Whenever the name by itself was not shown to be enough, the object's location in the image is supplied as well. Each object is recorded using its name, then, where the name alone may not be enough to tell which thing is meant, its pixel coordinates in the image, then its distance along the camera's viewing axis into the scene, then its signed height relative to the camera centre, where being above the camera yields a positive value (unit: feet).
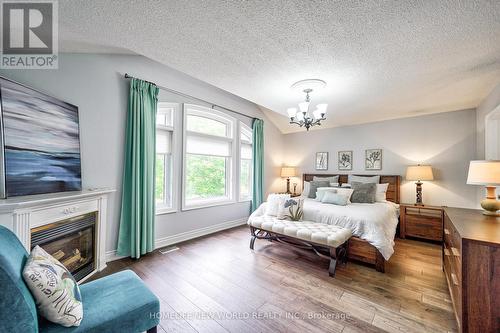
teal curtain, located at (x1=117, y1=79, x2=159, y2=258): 8.99 -0.74
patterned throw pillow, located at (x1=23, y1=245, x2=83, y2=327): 3.13 -2.09
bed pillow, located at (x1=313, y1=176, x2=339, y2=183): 15.41 -1.07
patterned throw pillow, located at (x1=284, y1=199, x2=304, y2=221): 10.39 -2.30
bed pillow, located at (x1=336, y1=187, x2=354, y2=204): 12.56 -1.68
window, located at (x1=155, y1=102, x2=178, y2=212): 10.82 +0.37
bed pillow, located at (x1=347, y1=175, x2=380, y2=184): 13.89 -0.99
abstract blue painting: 5.84 +0.73
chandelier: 8.77 +2.59
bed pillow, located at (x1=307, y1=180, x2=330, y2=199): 14.88 -1.51
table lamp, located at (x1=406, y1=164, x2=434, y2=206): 11.88 -0.52
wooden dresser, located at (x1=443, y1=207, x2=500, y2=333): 4.20 -2.49
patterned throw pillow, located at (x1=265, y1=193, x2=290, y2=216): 10.83 -2.16
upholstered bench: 7.92 -3.02
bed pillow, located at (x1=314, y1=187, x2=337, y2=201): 12.86 -1.69
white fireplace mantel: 5.06 -1.39
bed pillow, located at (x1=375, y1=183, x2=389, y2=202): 13.04 -1.81
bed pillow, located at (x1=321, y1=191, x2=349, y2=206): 11.51 -1.96
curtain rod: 9.15 +4.00
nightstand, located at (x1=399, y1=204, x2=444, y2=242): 11.34 -3.32
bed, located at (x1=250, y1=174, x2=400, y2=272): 8.20 -2.70
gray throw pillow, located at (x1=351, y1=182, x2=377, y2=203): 12.54 -1.79
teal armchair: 2.68 -2.67
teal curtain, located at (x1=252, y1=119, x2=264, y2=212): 15.76 +0.16
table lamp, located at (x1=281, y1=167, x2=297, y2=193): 18.01 -0.62
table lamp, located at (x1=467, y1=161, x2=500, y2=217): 6.05 -0.39
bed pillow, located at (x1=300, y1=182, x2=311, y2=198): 15.51 -1.89
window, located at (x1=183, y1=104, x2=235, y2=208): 12.16 +0.55
